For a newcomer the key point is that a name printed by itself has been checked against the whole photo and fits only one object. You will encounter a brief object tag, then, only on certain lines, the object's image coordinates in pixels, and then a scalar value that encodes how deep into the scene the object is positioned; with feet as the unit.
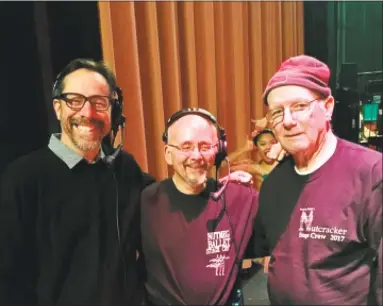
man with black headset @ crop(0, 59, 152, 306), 2.70
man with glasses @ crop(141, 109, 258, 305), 2.74
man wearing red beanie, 2.35
